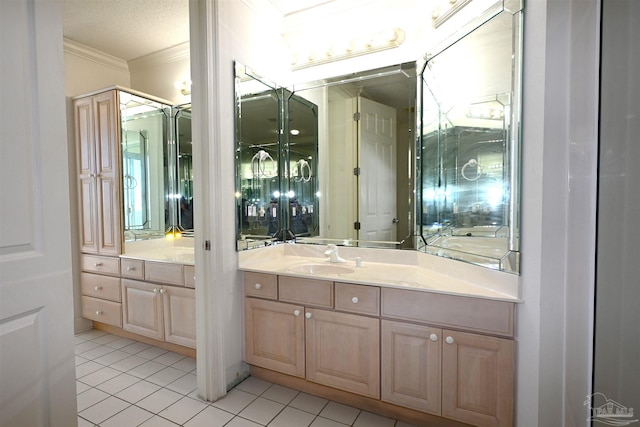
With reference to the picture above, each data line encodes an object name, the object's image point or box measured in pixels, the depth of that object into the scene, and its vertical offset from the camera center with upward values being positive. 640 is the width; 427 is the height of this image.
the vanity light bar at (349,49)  2.07 +1.14
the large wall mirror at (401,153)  1.47 +0.32
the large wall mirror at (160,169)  2.94 +0.35
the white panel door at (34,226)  0.93 -0.07
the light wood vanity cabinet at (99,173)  2.72 +0.29
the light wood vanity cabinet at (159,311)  2.35 -0.91
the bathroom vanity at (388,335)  1.40 -0.74
